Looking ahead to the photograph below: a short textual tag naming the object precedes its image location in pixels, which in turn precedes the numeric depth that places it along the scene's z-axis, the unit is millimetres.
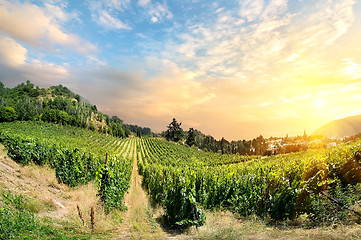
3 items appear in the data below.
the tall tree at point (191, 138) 121388
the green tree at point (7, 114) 98262
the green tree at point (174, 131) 130250
